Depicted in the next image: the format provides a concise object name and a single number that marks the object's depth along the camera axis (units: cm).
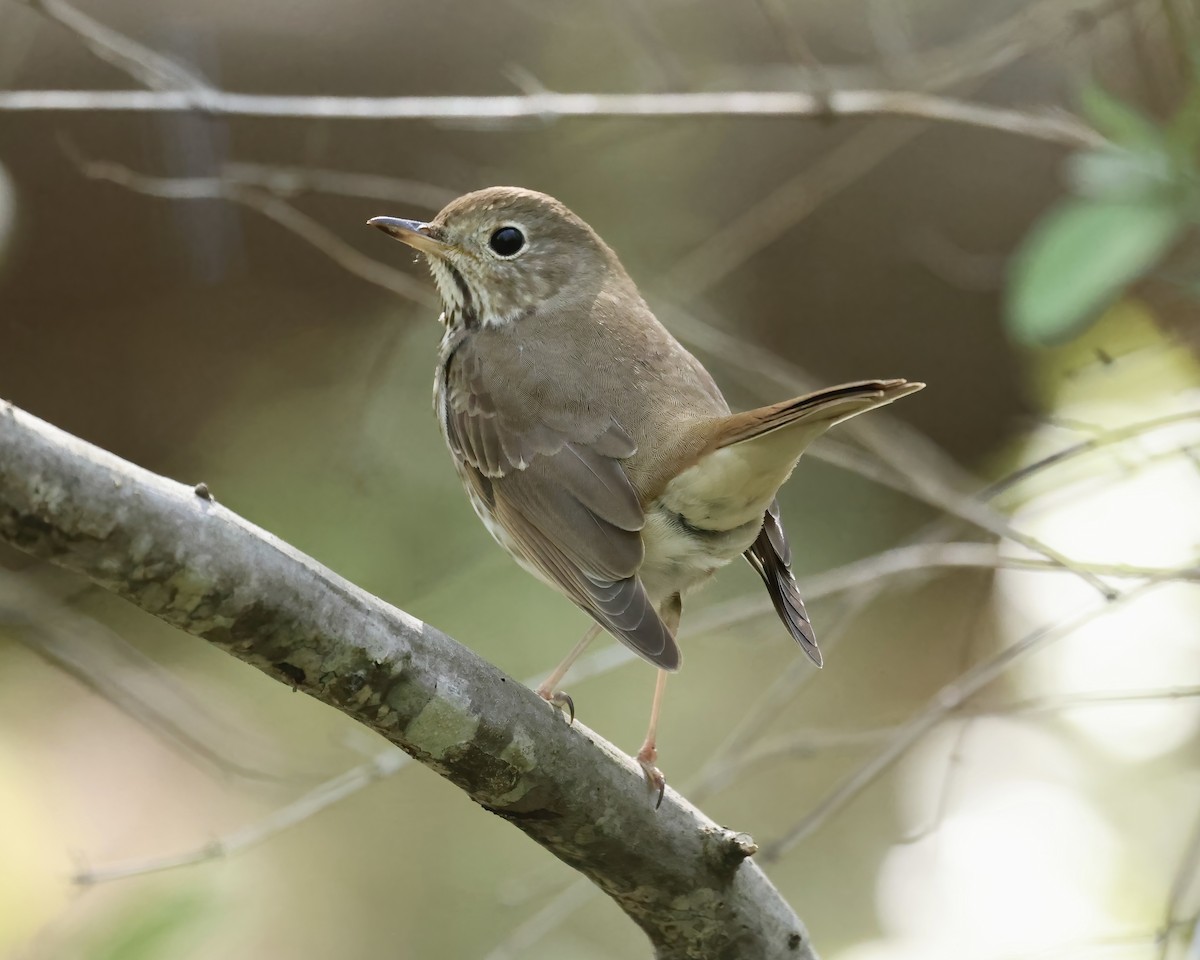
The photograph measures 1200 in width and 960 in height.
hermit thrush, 507
